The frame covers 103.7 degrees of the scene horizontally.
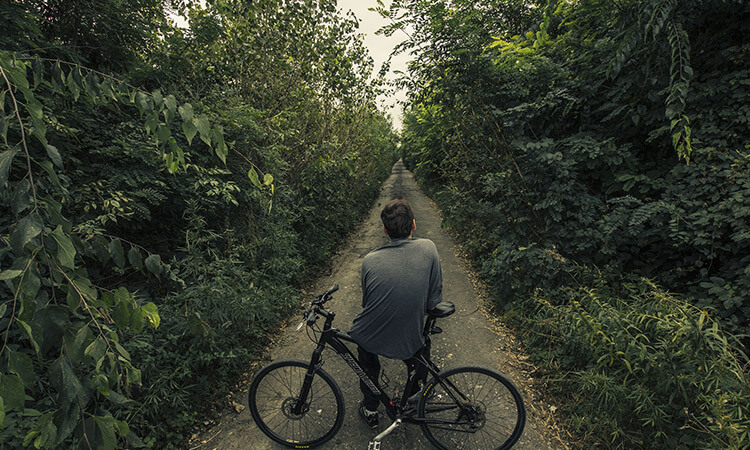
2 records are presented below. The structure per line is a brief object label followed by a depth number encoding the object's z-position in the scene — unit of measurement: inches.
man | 81.5
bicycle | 89.1
